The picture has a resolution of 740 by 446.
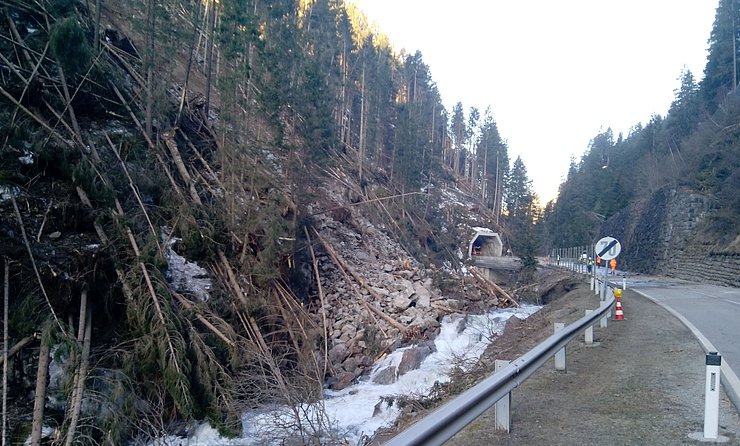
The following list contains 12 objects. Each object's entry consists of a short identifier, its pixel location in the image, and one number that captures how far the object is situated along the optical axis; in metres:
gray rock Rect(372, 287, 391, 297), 21.02
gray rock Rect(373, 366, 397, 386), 14.41
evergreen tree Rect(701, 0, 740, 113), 48.62
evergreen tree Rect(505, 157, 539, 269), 71.38
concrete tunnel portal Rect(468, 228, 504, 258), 49.00
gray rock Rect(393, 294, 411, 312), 20.44
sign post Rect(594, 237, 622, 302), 13.37
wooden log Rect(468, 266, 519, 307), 27.60
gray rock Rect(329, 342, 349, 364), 16.56
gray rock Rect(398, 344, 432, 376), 14.75
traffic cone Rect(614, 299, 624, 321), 13.03
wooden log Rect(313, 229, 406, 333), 19.14
